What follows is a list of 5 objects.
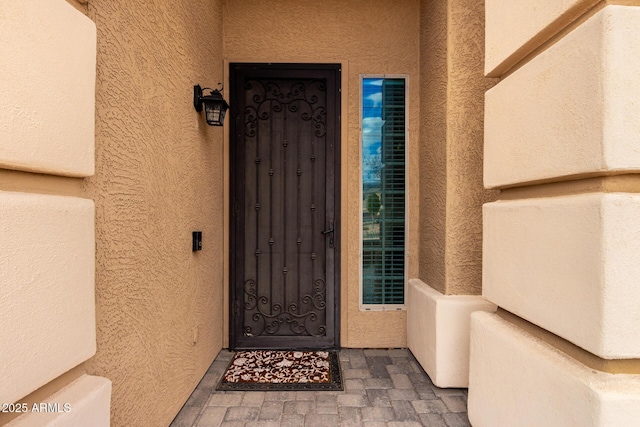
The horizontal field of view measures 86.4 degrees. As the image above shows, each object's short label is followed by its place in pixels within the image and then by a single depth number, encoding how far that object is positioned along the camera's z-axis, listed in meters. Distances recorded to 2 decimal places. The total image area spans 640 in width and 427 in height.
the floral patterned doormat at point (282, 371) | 2.84
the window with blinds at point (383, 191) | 3.63
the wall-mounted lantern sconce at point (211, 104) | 2.70
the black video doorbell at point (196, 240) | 2.69
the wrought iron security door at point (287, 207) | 3.62
